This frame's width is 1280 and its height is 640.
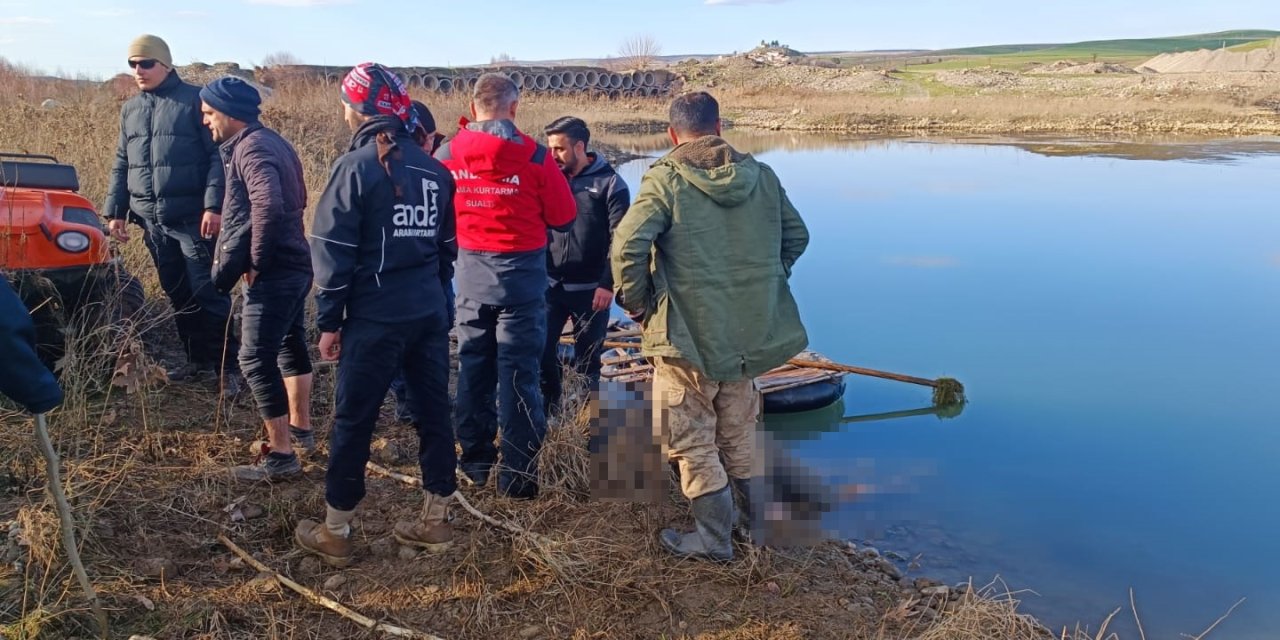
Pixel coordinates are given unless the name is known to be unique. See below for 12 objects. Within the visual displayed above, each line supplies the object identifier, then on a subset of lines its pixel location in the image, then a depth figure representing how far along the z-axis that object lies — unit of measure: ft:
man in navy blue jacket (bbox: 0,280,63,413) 6.46
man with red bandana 9.96
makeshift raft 19.72
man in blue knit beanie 12.01
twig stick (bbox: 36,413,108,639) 7.73
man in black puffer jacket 15.08
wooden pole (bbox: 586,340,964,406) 20.65
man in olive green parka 10.75
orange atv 13.64
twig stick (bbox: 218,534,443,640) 9.52
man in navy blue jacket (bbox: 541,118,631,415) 14.85
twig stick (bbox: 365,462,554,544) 11.12
